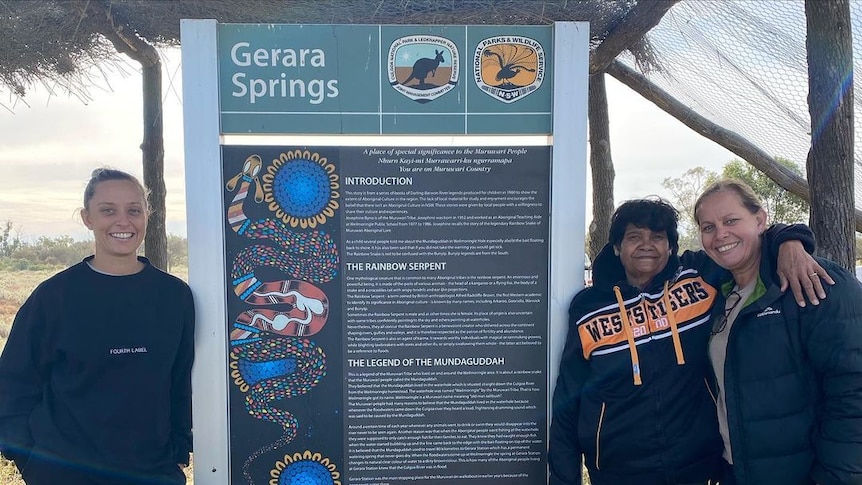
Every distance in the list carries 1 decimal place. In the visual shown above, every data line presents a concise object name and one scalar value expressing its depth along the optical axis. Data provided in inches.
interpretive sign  98.6
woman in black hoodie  91.6
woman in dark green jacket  78.9
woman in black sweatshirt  89.0
